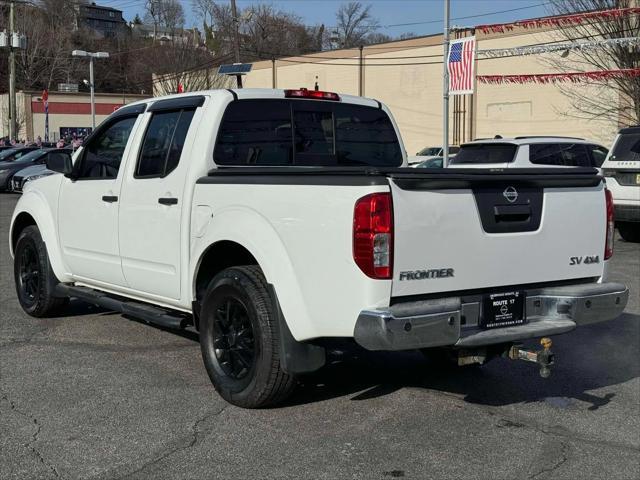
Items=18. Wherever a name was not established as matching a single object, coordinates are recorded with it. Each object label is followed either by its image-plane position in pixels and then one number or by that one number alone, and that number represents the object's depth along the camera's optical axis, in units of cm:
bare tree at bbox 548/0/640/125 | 2503
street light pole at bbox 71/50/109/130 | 3919
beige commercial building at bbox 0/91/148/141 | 6212
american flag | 1620
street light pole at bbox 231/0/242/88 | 3812
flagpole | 1675
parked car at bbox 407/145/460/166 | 3286
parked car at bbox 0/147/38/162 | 2808
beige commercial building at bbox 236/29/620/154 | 3375
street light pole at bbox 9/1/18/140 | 4697
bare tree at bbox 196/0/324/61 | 6344
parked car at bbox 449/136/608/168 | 1372
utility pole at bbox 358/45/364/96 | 4516
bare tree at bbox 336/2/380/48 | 7250
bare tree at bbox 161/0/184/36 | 7931
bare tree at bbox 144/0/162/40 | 8075
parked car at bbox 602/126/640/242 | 1251
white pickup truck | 411
